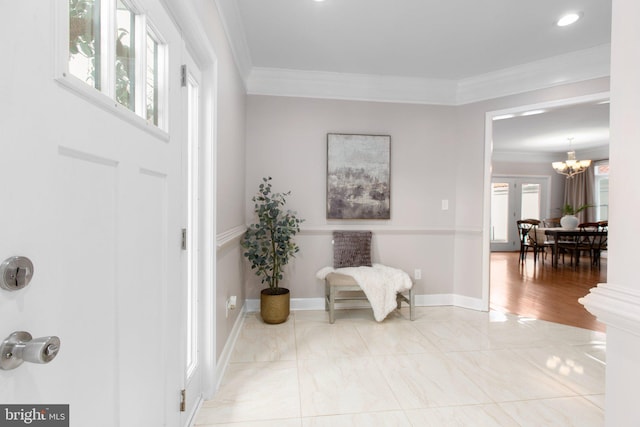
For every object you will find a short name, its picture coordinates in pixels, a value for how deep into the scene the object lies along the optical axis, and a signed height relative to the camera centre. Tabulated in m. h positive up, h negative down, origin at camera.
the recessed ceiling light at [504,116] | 3.38 +1.00
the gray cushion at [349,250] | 3.42 -0.45
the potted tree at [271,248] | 2.96 -0.39
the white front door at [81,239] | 0.57 -0.08
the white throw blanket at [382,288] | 3.02 -0.76
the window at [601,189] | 7.49 +0.51
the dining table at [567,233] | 5.89 -0.43
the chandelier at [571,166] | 6.30 +0.89
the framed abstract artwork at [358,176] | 3.43 +0.35
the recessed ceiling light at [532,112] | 3.25 +1.01
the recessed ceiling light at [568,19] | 2.41 +1.48
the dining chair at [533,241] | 6.52 -0.65
